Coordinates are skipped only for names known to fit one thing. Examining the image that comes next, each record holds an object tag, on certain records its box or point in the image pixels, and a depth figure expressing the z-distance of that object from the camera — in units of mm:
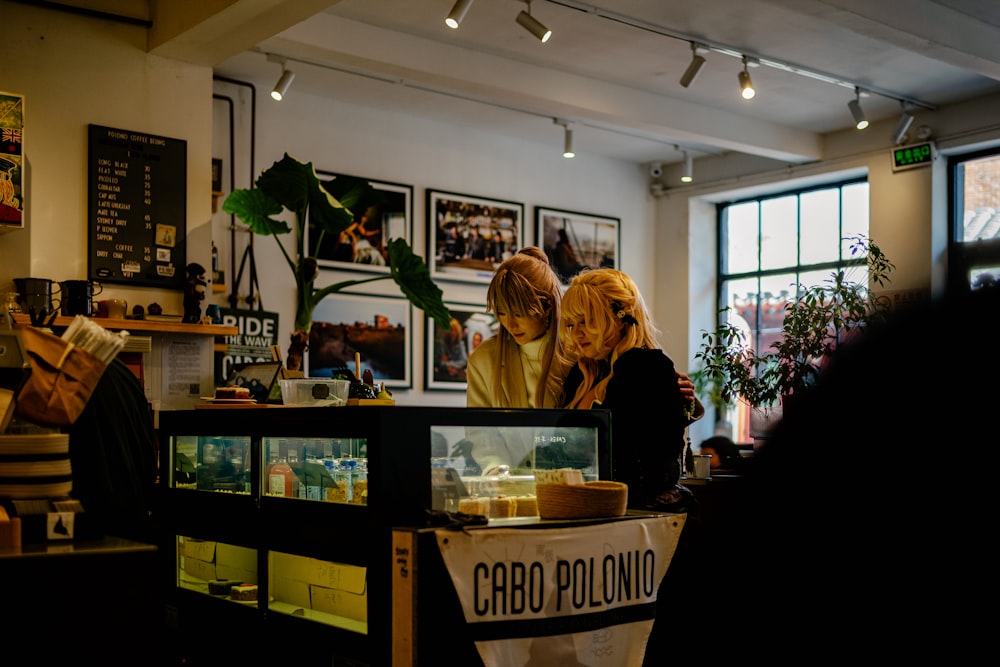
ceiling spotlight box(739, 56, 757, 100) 6507
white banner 2451
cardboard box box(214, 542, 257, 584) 3356
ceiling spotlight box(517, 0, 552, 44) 5516
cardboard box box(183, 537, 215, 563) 3521
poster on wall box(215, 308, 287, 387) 6770
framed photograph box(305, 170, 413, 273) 7887
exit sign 8227
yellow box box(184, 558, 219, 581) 3515
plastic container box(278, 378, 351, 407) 3027
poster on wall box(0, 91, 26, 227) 4488
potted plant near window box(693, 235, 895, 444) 7082
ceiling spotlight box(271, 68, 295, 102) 6824
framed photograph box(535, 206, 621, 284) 9398
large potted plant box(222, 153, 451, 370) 5254
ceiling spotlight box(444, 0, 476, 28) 5180
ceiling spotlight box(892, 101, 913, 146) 8086
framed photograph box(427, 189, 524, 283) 8617
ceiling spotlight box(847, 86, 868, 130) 7555
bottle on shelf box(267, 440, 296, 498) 3037
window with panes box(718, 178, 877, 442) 9195
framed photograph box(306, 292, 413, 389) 7816
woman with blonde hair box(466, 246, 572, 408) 3674
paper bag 2289
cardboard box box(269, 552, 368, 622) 2840
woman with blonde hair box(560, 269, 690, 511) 3053
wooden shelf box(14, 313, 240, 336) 4535
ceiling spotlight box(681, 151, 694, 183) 9525
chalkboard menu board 4902
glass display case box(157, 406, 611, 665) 2564
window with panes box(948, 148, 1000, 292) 8219
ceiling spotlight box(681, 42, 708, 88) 6438
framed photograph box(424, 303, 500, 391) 8547
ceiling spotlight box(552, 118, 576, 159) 8430
